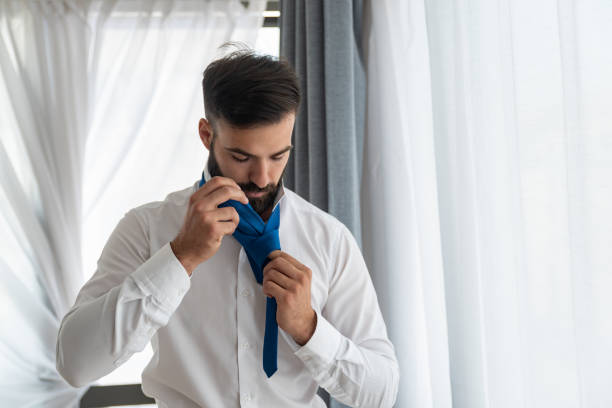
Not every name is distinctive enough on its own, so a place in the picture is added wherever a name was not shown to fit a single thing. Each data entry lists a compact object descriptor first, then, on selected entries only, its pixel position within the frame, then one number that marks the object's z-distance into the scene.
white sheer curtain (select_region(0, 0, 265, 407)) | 2.01
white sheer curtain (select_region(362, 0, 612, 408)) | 1.02
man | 1.11
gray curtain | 1.92
